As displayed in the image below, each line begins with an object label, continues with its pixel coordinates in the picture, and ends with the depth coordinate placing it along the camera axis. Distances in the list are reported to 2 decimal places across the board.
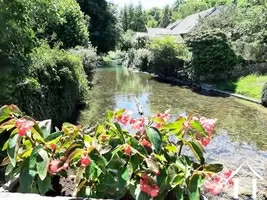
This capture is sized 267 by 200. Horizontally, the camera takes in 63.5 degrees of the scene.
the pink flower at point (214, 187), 1.38
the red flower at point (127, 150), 1.37
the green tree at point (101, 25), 25.22
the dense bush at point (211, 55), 16.25
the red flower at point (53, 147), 1.46
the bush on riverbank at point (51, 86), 5.73
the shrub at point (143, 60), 22.45
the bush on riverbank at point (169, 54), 19.29
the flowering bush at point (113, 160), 1.34
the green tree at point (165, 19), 65.74
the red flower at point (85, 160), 1.28
